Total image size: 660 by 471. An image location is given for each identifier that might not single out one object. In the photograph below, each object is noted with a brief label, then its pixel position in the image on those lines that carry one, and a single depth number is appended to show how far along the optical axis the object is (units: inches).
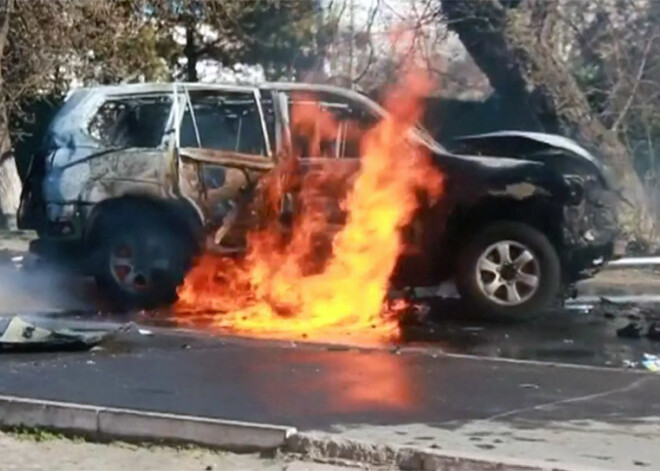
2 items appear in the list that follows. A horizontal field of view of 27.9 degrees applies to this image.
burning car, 454.0
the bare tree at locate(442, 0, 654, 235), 705.6
